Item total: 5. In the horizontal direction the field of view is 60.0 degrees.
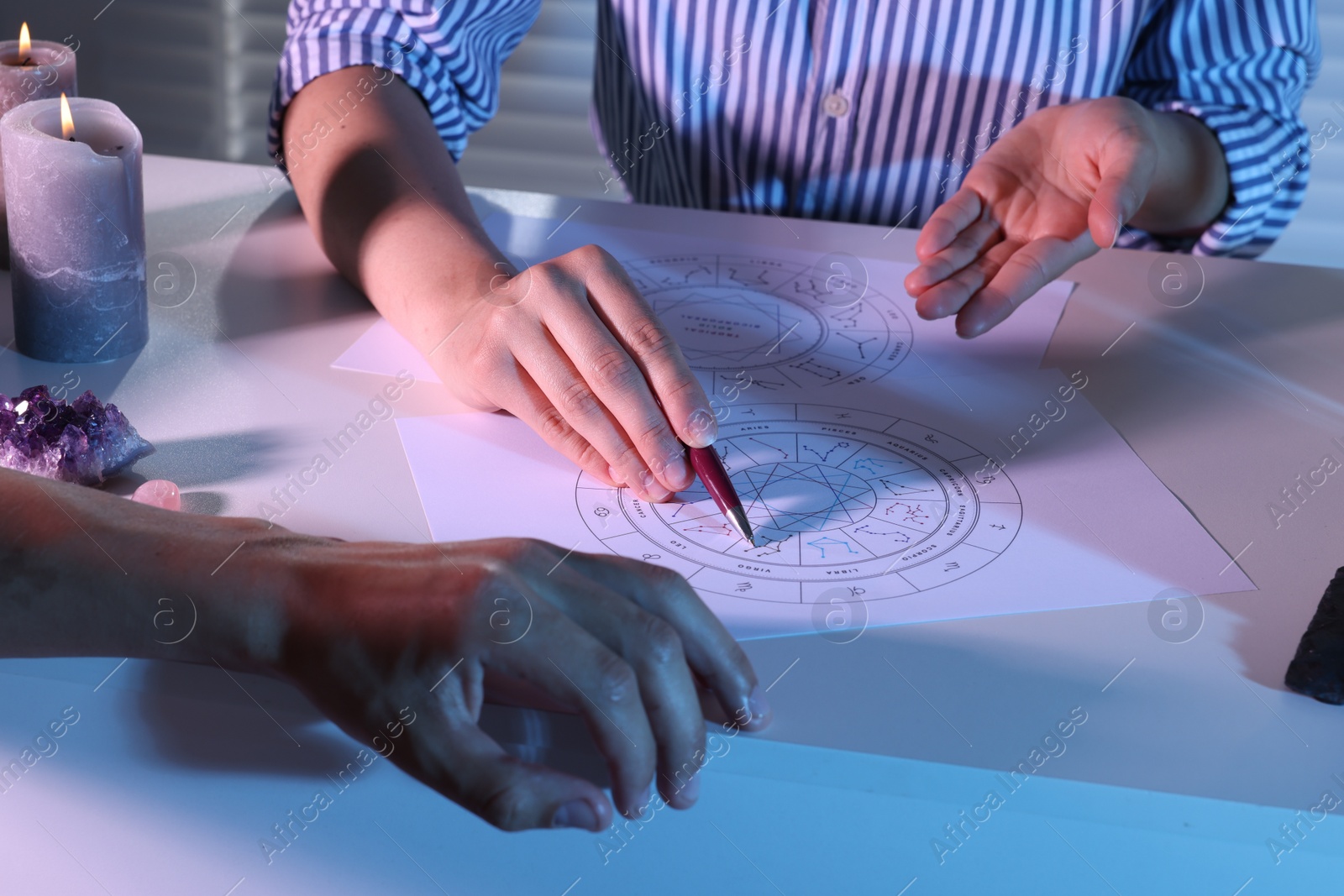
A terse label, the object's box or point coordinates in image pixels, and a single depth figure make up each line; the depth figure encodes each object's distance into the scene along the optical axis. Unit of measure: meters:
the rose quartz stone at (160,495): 0.62
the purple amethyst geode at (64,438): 0.63
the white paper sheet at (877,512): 0.60
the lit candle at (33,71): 0.79
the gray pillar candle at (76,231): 0.70
